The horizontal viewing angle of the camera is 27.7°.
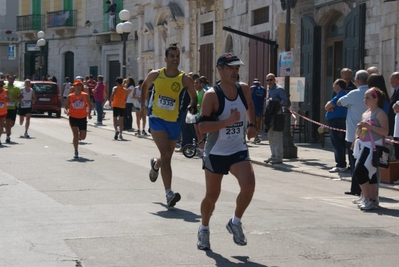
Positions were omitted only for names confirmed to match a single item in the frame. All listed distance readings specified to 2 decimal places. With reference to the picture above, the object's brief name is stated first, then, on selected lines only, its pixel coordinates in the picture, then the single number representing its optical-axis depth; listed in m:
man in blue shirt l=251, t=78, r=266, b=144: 21.33
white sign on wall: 18.28
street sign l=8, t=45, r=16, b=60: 58.50
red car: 33.44
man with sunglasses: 16.14
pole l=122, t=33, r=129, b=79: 29.09
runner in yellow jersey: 10.18
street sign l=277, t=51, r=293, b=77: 17.31
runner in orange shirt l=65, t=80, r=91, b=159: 16.58
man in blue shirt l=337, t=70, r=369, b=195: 12.23
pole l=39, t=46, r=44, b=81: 48.42
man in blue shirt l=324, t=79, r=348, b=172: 14.80
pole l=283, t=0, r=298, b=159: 17.12
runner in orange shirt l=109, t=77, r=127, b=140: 23.08
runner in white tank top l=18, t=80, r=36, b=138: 22.20
